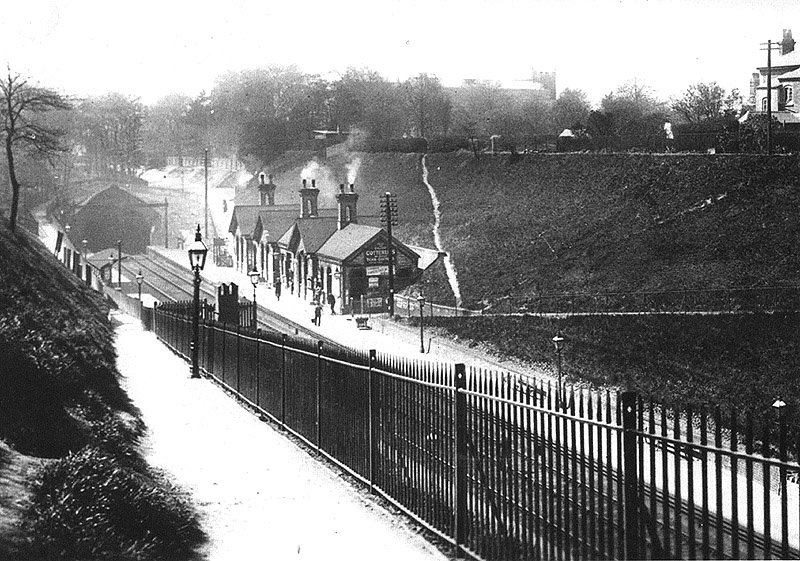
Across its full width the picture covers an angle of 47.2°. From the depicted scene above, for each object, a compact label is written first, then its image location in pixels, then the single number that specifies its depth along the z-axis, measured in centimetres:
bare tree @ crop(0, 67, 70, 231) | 3928
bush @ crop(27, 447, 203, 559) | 685
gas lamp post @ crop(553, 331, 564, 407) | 3639
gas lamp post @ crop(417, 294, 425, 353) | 3964
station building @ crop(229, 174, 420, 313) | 5266
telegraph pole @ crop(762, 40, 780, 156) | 4672
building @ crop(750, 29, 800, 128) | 5403
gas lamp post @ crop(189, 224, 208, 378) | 2104
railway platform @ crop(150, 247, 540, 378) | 4031
